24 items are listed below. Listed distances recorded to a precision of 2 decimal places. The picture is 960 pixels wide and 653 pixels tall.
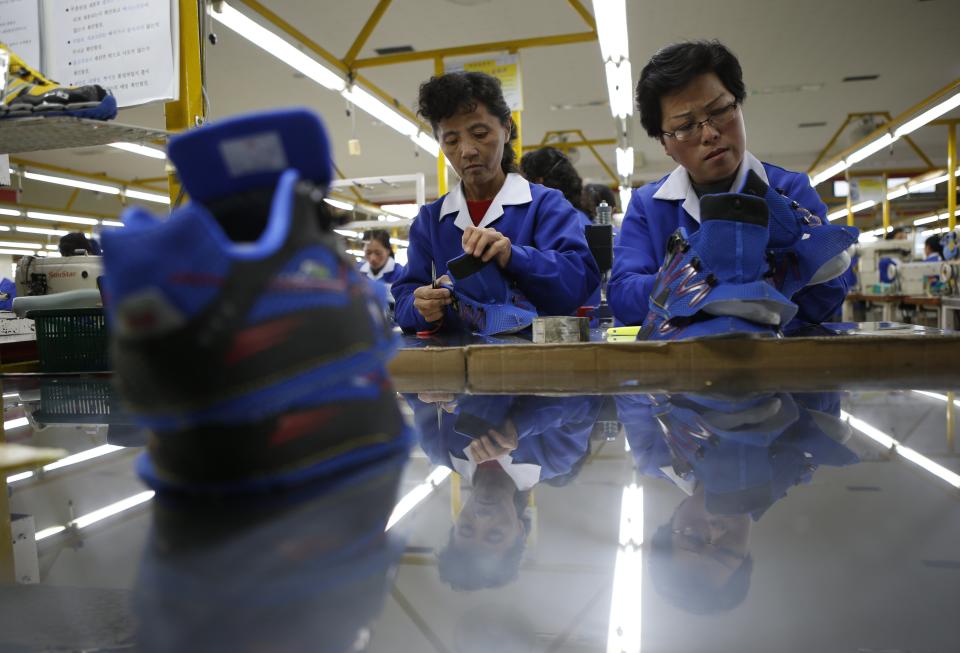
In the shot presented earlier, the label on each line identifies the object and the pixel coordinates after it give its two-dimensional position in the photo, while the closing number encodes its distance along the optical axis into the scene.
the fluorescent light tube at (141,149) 8.25
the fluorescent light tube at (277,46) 3.58
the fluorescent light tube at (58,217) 11.30
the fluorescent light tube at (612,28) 3.99
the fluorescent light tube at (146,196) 11.60
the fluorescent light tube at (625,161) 8.69
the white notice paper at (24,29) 1.76
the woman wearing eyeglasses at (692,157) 1.38
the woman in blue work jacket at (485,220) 1.73
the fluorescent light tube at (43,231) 11.82
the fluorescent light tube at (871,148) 7.87
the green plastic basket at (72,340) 1.44
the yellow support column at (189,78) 1.73
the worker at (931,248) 7.76
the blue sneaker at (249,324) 0.34
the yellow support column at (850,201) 9.89
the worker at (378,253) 5.84
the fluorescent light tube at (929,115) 6.40
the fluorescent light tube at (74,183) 9.23
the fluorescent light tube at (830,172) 9.57
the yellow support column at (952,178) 7.99
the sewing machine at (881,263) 6.75
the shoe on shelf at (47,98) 1.25
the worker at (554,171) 2.92
